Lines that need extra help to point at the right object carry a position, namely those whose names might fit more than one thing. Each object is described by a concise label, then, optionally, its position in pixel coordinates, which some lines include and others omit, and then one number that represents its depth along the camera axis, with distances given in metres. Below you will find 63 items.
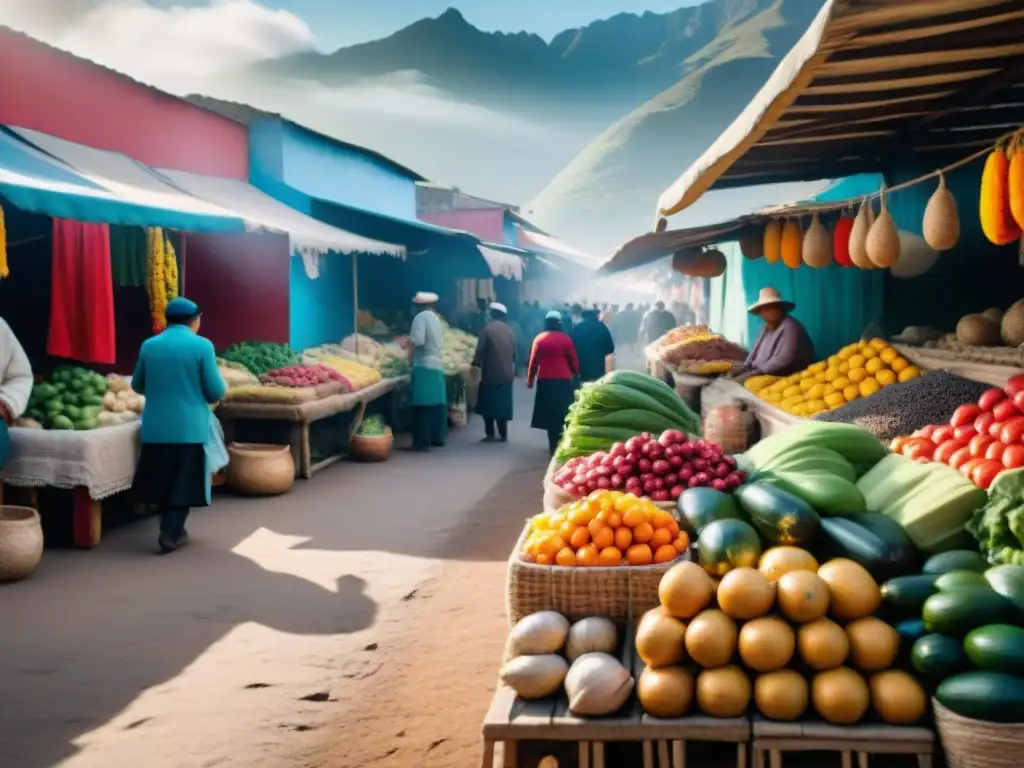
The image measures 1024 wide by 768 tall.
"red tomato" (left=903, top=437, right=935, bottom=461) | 4.78
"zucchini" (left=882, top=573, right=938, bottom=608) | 3.18
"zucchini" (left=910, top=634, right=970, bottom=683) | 2.90
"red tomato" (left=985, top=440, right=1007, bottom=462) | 4.22
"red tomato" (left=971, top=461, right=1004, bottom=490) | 3.98
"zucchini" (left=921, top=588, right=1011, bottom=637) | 2.99
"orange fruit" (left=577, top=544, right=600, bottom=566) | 3.62
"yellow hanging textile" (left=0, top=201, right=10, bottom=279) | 6.50
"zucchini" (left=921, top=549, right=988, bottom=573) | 3.34
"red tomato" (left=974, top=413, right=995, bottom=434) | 4.66
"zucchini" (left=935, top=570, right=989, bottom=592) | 3.10
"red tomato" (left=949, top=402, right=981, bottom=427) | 4.96
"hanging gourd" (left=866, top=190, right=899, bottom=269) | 6.41
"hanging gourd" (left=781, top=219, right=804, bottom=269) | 8.42
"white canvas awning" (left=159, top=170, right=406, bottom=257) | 10.82
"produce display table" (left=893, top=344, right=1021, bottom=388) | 5.82
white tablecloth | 6.82
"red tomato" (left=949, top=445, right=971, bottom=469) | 4.38
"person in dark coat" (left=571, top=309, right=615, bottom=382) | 12.93
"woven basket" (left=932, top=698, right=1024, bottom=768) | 2.66
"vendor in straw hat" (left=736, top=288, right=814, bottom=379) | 8.41
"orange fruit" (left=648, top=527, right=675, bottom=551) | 3.74
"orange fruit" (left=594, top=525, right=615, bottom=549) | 3.70
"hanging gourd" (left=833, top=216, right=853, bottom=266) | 7.57
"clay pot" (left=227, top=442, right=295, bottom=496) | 8.95
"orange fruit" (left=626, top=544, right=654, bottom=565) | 3.64
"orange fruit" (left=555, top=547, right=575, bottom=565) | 3.66
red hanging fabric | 8.53
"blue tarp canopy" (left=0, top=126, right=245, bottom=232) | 6.28
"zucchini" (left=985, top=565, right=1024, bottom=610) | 3.03
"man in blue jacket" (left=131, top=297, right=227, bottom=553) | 6.93
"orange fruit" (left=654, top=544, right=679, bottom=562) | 3.67
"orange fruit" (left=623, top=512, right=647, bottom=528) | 3.75
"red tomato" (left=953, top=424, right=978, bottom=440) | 4.71
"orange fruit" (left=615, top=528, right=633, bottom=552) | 3.70
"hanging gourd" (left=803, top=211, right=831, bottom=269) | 7.77
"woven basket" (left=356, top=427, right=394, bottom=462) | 11.21
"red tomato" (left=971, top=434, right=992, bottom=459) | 4.39
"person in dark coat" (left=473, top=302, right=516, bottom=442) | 12.40
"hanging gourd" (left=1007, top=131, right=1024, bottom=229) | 4.71
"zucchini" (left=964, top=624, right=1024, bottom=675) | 2.82
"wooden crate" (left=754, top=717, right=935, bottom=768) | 2.82
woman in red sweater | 10.99
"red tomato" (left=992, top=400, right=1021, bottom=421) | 4.61
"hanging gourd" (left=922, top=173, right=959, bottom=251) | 5.81
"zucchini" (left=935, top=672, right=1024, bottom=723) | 2.70
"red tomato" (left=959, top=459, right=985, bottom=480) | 4.12
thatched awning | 3.76
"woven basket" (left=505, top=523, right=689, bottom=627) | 3.58
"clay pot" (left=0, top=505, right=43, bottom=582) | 5.97
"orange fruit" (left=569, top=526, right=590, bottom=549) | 3.75
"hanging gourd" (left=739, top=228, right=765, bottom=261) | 9.82
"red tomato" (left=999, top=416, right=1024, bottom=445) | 4.29
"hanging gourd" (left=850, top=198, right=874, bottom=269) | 6.75
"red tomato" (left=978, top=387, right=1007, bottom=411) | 4.93
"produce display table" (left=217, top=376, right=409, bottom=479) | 9.51
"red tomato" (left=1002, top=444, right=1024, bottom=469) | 4.04
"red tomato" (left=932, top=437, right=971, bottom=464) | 4.55
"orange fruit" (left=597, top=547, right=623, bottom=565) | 3.62
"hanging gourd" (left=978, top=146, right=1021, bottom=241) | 4.93
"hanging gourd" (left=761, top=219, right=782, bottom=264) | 8.91
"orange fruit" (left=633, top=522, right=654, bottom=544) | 3.73
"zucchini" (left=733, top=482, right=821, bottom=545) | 3.61
